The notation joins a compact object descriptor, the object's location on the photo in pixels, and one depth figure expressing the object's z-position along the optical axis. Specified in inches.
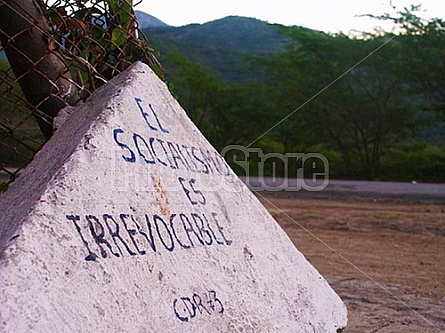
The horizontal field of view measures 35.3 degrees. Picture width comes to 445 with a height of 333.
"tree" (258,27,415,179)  831.7
